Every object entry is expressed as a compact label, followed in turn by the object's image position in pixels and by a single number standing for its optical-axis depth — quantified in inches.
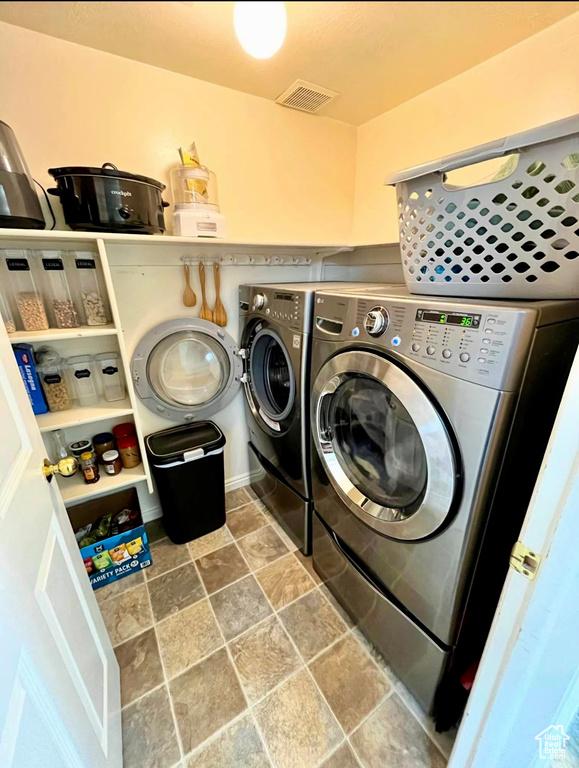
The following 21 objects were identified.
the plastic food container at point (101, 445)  60.7
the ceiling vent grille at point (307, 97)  25.0
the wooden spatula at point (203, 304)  65.6
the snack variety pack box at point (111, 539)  59.2
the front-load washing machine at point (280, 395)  51.0
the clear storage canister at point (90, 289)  53.9
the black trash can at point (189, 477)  63.3
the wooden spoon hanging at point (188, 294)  64.3
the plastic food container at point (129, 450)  60.9
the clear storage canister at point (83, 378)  56.7
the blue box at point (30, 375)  49.6
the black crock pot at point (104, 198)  43.3
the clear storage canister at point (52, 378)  53.4
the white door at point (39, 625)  20.5
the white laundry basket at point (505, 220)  27.5
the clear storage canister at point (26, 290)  48.5
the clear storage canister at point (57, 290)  51.4
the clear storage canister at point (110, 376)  59.2
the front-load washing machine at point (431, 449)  27.6
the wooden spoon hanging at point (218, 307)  66.5
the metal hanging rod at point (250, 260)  65.0
